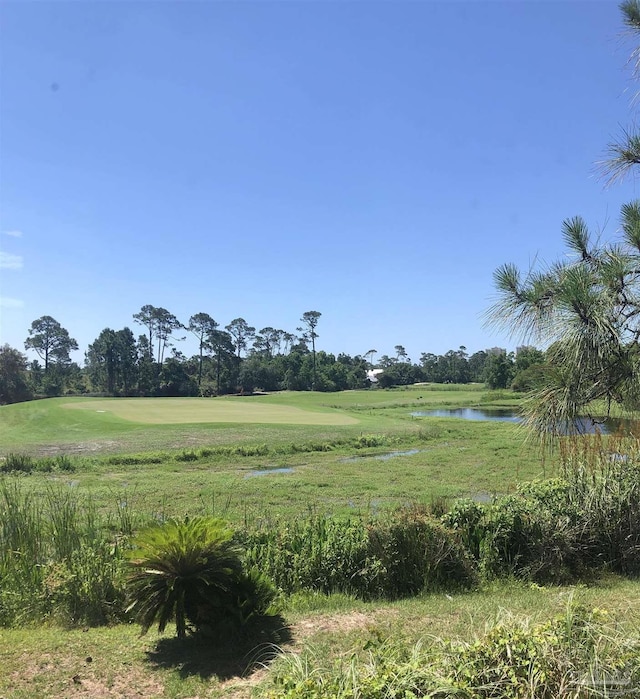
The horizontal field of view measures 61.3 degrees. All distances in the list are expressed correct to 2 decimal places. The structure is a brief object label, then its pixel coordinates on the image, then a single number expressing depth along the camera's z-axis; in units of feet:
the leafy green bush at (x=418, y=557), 21.79
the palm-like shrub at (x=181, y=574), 14.24
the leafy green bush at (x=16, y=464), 65.10
